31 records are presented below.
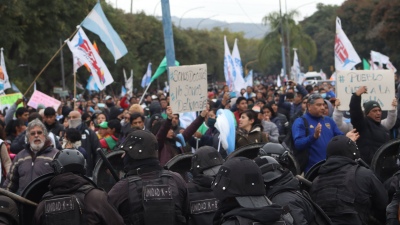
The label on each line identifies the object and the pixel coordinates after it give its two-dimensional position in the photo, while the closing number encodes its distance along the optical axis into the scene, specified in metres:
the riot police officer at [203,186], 6.56
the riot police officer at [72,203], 5.86
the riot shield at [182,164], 8.02
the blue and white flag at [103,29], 18.55
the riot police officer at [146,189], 6.16
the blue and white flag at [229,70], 24.62
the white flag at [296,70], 38.35
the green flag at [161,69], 17.48
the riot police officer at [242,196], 4.57
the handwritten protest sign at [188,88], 11.71
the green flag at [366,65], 32.81
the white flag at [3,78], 18.01
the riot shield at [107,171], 8.31
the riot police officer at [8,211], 5.78
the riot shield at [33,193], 6.30
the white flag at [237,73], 24.66
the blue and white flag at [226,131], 10.59
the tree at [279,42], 79.19
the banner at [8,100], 18.48
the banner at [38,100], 18.69
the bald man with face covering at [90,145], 11.20
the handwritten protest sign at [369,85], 12.13
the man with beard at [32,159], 8.35
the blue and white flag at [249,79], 30.58
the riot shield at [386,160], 8.27
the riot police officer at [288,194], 5.52
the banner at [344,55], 18.64
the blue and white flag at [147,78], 33.99
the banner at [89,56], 18.48
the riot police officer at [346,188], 6.83
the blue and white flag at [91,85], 29.72
